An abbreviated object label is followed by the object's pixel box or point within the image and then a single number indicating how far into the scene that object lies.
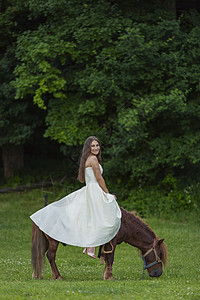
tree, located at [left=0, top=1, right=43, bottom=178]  28.11
